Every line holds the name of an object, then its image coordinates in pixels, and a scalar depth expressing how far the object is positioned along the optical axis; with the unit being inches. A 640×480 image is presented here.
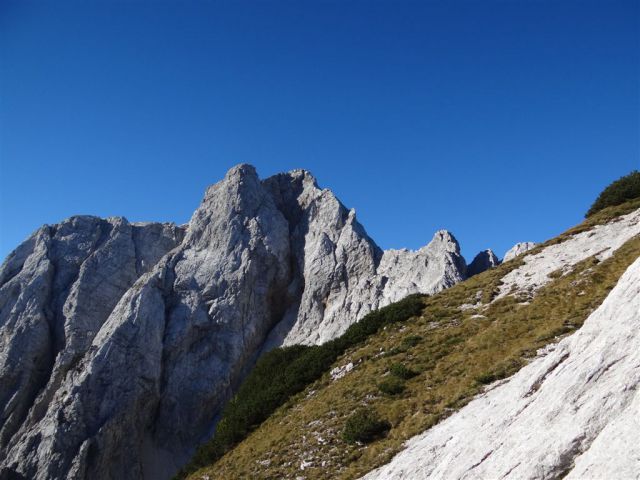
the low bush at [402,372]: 780.0
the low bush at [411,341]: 930.7
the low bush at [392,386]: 742.5
